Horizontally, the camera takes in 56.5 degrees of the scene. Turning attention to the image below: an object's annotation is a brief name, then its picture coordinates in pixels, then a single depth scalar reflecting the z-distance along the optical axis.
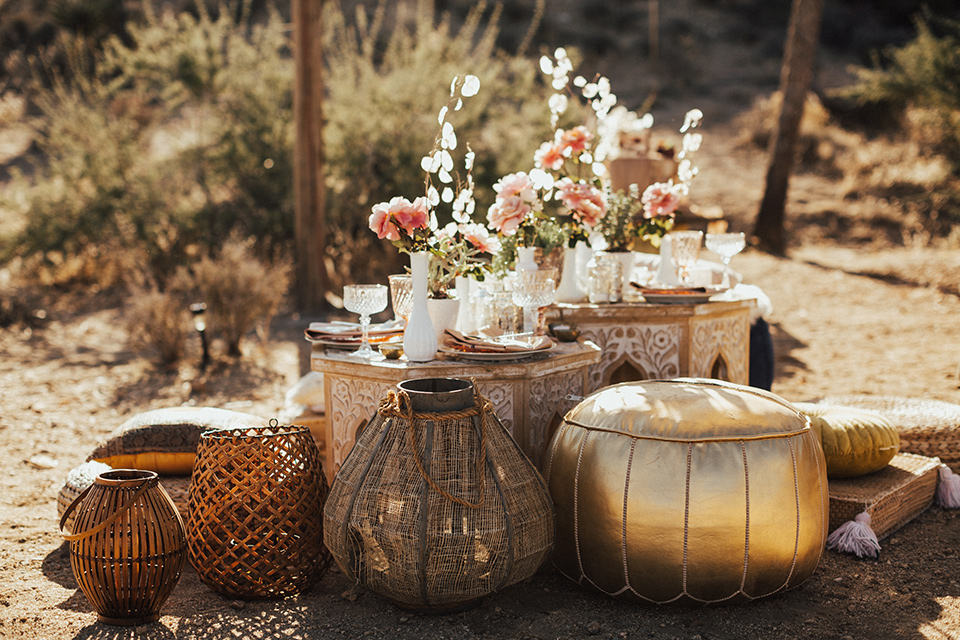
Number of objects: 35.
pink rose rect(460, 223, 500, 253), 3.76
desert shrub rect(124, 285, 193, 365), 6.90
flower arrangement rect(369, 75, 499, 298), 3.39
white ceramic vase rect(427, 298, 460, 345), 3.64
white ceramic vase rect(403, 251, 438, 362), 3.41
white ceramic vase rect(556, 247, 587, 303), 4.38
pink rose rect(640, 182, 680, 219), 4.54
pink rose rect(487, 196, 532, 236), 3.80
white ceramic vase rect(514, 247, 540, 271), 3.99
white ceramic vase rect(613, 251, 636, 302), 4.55
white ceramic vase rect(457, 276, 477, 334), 3.88
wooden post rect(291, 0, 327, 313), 8.30
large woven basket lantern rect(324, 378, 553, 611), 2.83
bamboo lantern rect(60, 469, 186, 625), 2.86
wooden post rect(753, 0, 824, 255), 10.41
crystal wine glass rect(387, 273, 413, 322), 3.53
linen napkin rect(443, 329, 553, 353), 3.44
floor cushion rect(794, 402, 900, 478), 3.91
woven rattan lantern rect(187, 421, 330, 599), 3.08
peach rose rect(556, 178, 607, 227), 4.20
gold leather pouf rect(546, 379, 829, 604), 2.89
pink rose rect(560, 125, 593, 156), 4.39
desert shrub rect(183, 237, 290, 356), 7.11
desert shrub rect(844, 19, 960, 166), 12.70
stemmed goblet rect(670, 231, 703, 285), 4.56
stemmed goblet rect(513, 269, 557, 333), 3.69
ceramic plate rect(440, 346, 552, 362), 3.42
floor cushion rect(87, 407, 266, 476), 3.98
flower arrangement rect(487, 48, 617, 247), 3.82
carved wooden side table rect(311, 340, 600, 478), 3.38
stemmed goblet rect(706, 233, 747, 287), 4.59
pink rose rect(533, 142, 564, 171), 4.35
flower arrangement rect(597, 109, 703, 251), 4.54
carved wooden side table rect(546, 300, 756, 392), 4.22
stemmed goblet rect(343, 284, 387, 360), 3.45
